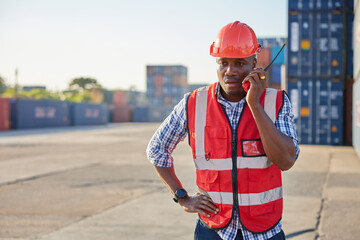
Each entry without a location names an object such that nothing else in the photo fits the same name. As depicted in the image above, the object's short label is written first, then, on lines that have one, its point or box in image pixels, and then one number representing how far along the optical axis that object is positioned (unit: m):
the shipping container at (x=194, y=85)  103.19
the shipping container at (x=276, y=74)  25.11
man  1.87
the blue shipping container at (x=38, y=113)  34.09
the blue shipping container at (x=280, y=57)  25.03
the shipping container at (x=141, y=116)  60.53
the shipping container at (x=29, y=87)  126.36
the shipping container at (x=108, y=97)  73.43
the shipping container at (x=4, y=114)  31.95
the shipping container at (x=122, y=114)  60.53
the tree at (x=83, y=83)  102.25
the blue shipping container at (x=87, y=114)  43.22
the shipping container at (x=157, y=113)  61.19
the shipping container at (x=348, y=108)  15.47
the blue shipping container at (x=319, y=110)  15.43
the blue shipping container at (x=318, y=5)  15.20
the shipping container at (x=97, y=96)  76.11
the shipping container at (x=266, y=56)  23.27
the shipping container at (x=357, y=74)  10.63
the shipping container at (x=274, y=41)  37.66
